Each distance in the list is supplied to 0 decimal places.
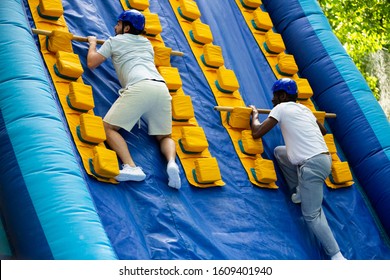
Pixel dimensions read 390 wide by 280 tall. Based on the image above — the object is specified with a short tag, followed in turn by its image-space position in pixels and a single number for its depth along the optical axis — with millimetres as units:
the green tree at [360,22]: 16999
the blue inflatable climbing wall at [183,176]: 5272
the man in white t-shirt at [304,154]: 7220
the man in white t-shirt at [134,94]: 6615
